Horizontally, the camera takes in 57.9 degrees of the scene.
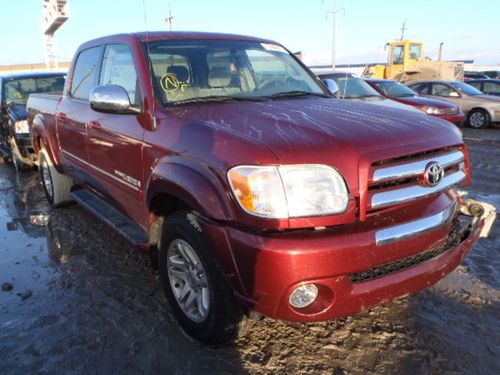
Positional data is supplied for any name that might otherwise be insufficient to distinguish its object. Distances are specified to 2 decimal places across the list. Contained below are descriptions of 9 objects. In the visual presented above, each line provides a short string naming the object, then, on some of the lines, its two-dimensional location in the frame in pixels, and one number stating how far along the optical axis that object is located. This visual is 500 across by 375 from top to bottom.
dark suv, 7.76
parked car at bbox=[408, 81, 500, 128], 13.27
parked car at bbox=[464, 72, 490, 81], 25.70
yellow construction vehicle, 20.77
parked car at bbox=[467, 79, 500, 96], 15.87
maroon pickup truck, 2.18
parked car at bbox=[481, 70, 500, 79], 28.42
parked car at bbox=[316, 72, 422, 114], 9.90
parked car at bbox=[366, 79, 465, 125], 11.30
